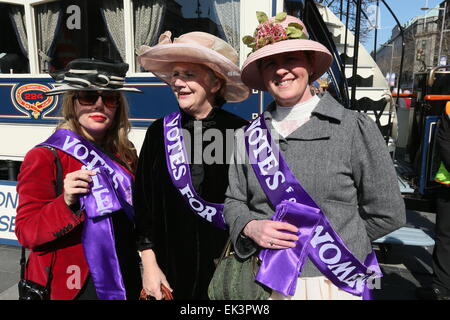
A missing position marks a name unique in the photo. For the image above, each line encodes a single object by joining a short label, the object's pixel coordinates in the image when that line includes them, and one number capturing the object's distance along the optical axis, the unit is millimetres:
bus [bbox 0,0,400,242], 3502
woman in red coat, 1468
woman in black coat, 1661
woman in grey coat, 1251
